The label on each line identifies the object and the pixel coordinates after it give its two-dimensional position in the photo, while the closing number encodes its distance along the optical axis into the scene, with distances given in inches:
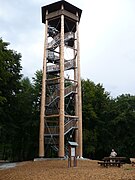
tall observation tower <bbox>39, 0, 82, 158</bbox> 604.7
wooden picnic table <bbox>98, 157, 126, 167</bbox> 371.7
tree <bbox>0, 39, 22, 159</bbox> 723.0
